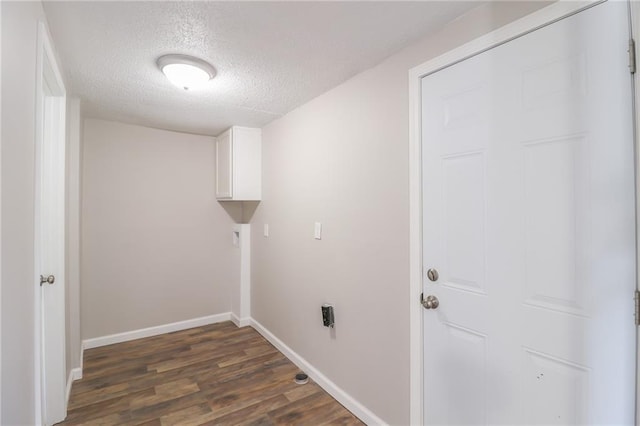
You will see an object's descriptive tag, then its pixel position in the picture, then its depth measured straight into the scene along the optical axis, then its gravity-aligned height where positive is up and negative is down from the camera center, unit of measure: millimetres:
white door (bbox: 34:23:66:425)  1938 -259
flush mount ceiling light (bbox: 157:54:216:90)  1817 +906
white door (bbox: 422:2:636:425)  1019 -67
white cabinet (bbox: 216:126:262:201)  3289 +556
